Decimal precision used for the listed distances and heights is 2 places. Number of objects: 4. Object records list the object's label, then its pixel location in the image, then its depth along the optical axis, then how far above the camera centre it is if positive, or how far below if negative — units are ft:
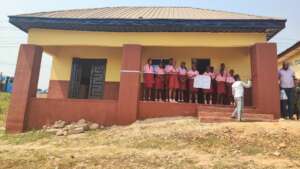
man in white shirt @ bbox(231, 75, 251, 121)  15.68 +0.59
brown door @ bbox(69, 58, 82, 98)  23.02 +2.41
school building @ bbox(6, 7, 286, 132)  17.87 +5.92
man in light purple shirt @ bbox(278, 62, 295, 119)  18.04 +2.11
